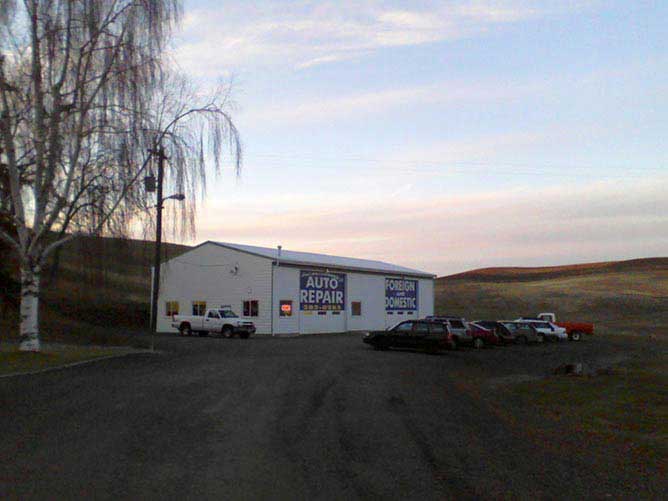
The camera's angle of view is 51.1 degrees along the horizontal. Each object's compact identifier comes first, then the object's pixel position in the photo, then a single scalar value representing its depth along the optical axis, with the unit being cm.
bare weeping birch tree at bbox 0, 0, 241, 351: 2012
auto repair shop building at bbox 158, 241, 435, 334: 4656
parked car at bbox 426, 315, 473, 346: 3562
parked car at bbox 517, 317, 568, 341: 4806
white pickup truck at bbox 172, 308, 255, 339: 4269
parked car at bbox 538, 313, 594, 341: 5075
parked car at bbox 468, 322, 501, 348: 3769
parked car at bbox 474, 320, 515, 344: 4088
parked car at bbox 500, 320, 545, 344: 4534
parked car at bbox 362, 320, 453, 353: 3155
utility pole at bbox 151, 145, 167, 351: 2117
